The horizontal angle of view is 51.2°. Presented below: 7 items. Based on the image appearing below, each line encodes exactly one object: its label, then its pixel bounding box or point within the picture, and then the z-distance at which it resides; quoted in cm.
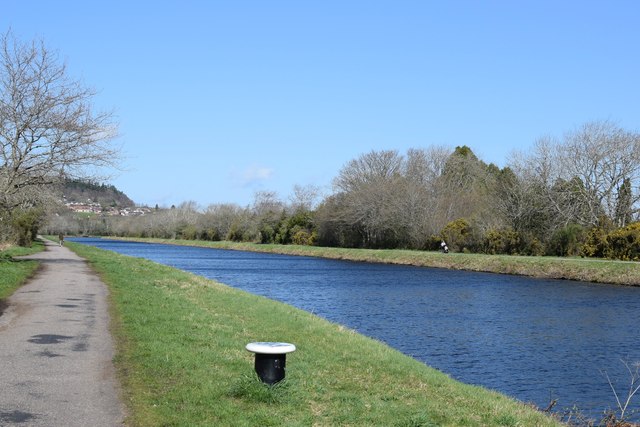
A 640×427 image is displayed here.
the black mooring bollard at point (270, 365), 921
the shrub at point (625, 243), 4944
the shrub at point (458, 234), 7094
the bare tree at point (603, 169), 5781
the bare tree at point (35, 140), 2812
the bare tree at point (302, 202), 12435
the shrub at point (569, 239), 5703
